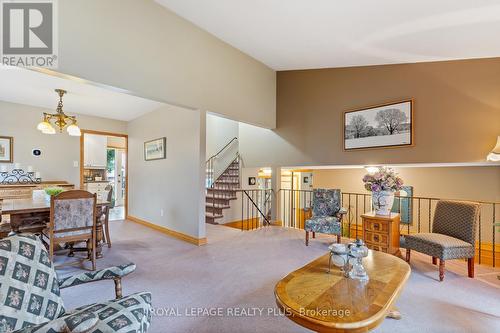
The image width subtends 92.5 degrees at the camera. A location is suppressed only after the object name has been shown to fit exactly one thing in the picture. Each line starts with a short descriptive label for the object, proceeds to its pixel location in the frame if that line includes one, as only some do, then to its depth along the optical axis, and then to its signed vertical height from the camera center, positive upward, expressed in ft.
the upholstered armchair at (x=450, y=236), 8.91 -2.82
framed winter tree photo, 12.47 +2.24
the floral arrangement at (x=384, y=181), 11.63 -0.73
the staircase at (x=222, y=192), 19.60 -2.31
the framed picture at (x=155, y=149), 15.94 +1.16
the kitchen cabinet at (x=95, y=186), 23.04 -2.02
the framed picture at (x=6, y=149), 15.18 +1.04
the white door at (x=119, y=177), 27.11 -1.30
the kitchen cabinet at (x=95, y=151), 22.79 +1.40
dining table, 9.25 -2.07
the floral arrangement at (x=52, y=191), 11.12 -1.20
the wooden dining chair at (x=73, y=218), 8.87 -2.05
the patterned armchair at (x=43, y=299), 3.75 -2.37
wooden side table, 11.10 -3.15
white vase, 11.67 -1.71
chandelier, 12.58 +2.38
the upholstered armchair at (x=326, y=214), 12.59 -2.77
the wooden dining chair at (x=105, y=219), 12.01 -2.72
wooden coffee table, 4.18 -2.69
